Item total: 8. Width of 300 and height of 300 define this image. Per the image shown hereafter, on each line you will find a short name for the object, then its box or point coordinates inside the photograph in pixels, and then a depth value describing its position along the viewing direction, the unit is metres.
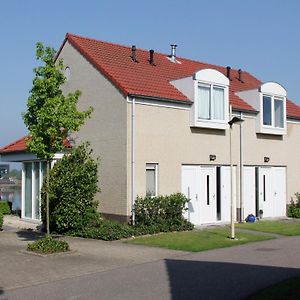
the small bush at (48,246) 13.11
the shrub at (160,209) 17.42
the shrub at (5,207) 25.60
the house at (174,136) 18.00
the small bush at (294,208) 23.56
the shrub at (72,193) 16.86
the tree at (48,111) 13.05
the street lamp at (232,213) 15.65
